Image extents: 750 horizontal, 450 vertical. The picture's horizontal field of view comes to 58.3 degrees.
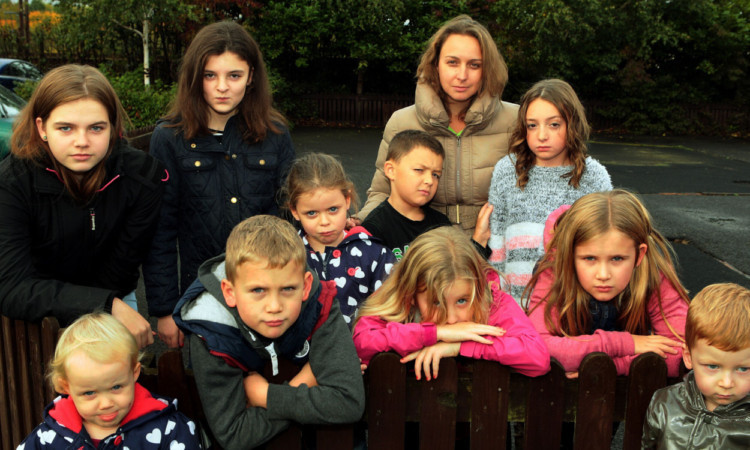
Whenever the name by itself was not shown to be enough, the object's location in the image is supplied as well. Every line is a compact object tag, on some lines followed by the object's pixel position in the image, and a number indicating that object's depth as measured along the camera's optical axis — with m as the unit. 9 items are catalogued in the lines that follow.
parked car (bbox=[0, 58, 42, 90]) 14.96
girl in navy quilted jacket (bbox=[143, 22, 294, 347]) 3.16
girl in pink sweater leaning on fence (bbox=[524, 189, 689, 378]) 2.65
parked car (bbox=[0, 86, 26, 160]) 6.43
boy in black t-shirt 3.22
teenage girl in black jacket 2.56
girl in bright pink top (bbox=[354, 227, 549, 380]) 2.38
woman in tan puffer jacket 3.52
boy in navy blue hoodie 2.19
